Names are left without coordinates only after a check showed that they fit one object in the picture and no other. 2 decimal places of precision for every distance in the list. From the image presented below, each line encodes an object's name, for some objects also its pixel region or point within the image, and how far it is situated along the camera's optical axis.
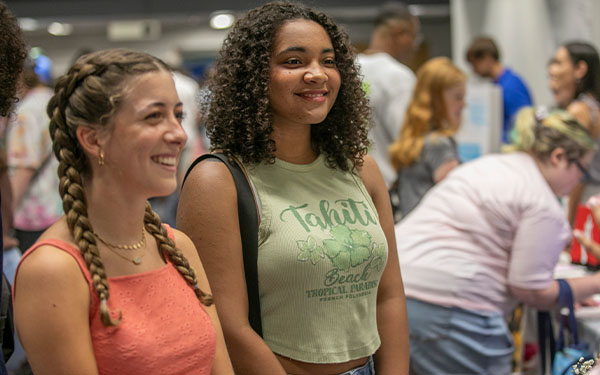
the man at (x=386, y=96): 4.11
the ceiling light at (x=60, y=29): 11.25
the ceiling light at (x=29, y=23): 10.69
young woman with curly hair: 1.71
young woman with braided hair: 1.26
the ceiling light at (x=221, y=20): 10.62
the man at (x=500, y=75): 6.07
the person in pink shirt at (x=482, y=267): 2.50
